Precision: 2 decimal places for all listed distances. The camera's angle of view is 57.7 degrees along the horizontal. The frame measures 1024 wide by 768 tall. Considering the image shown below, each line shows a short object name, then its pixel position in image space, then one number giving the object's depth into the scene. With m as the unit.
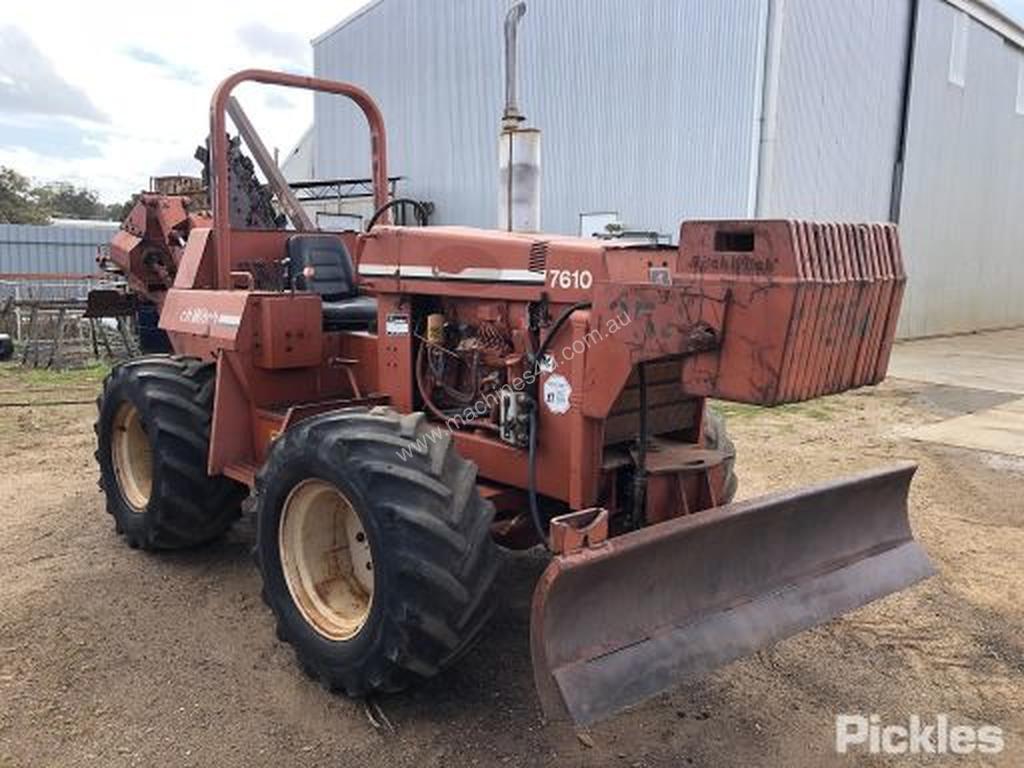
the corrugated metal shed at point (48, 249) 22.56
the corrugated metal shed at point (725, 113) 13.52
